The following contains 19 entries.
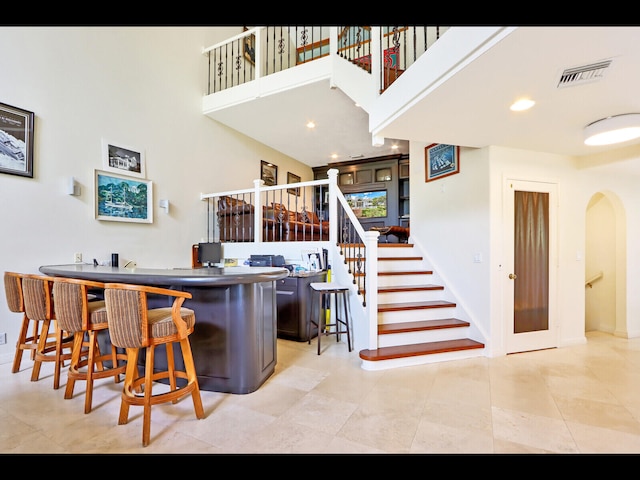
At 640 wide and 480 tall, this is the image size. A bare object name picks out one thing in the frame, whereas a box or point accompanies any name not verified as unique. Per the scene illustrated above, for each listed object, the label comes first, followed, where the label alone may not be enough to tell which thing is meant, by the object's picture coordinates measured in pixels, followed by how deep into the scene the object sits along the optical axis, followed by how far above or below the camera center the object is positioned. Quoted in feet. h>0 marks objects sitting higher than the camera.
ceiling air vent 6.11 +3.49
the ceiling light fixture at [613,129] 8.43 +3.17
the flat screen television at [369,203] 25.45 +3.15
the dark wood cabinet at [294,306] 12.59 -2.76
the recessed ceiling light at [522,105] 7.85 +3.57
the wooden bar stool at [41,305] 7.91 -1.70
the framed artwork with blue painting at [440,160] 12.84 +3.54
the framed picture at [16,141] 10.20 +3.40
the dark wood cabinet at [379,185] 24.68 +4.60
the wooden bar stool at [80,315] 6.93 -1.75
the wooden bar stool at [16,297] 8.53 -1.60
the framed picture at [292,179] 25.45 +5.28
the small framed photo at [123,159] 13.19 +3.63
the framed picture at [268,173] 22.84 +5.14
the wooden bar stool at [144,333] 5.86 -1.85
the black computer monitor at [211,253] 11.81 -0.51
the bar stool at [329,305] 11.31 -2.71
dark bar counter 7.74 -2.20
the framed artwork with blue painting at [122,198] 12.96 +1.88
